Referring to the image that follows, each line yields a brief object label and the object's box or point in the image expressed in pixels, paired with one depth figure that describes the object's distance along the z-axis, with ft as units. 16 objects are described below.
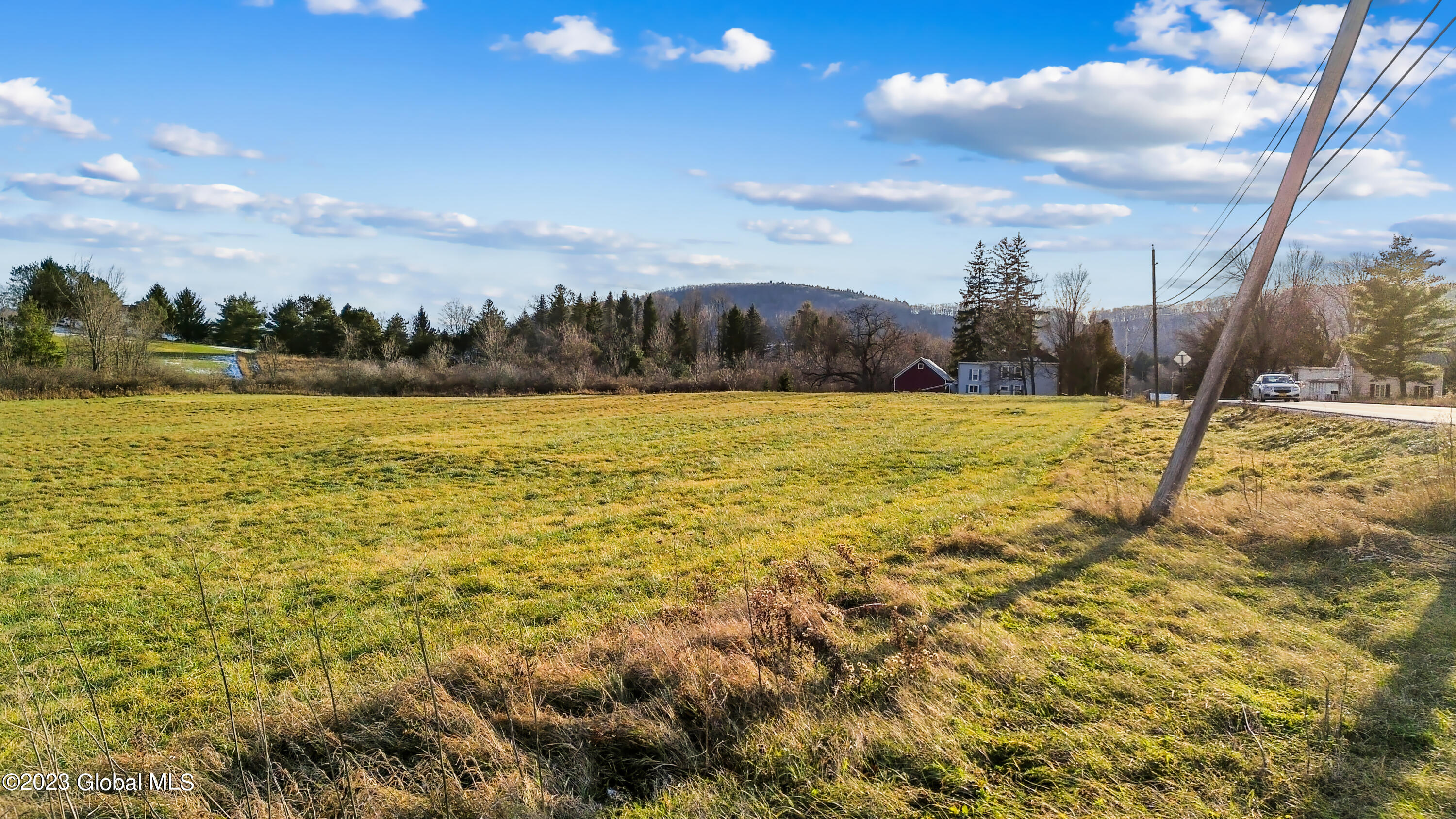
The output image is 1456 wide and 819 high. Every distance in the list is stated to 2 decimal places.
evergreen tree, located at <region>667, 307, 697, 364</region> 286.87
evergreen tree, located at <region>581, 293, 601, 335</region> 297.53
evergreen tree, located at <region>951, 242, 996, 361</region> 278.46
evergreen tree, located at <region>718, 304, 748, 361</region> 289.33
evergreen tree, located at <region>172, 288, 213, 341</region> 282.77
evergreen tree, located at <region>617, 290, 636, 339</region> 294.66
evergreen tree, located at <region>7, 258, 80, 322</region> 232.94
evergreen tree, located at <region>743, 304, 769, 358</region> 299.99
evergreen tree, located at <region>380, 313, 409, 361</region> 213.66
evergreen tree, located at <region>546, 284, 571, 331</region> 296.92
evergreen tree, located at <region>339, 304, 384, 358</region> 229.25
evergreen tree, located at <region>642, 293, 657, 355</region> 299.58
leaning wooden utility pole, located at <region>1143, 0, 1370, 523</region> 28.27
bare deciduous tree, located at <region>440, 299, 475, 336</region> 260.42
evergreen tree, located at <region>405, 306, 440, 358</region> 239.09
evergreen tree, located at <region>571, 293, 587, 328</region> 294.25
